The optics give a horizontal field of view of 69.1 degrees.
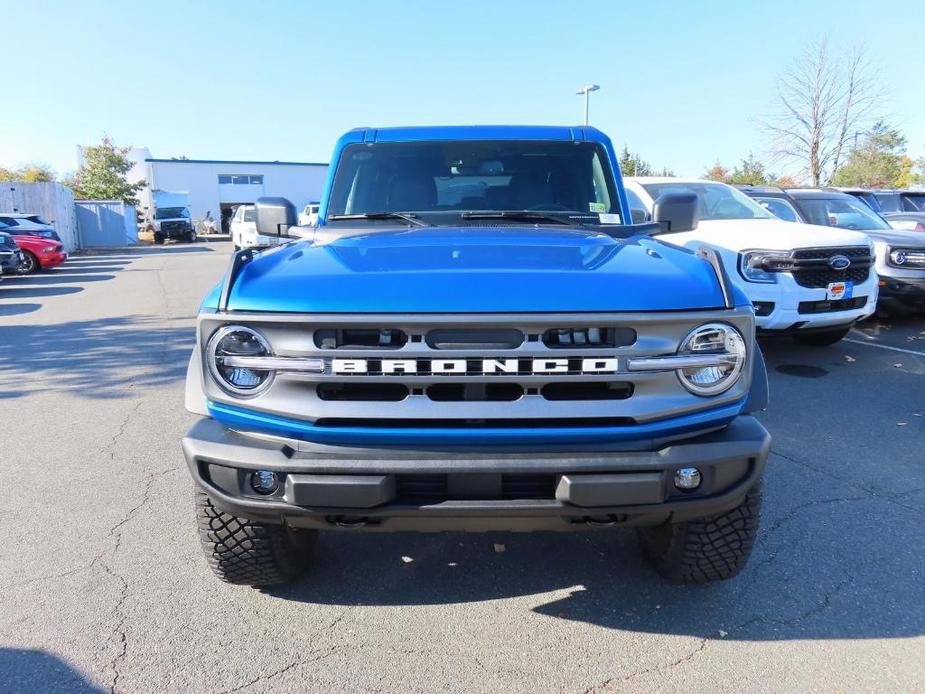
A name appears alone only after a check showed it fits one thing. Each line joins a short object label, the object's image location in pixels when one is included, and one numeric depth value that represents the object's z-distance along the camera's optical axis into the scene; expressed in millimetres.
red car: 18375
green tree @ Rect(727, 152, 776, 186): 43038
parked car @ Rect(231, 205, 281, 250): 22750
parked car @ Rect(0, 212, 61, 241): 19438
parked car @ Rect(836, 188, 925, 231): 13328
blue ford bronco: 2146
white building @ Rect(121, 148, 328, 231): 51531
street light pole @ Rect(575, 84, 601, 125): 24345
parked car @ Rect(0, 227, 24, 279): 15399
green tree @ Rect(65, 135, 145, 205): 50531
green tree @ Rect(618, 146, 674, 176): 59625
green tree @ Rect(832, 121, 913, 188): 32625
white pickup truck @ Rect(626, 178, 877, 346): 6559
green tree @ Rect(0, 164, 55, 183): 66375
